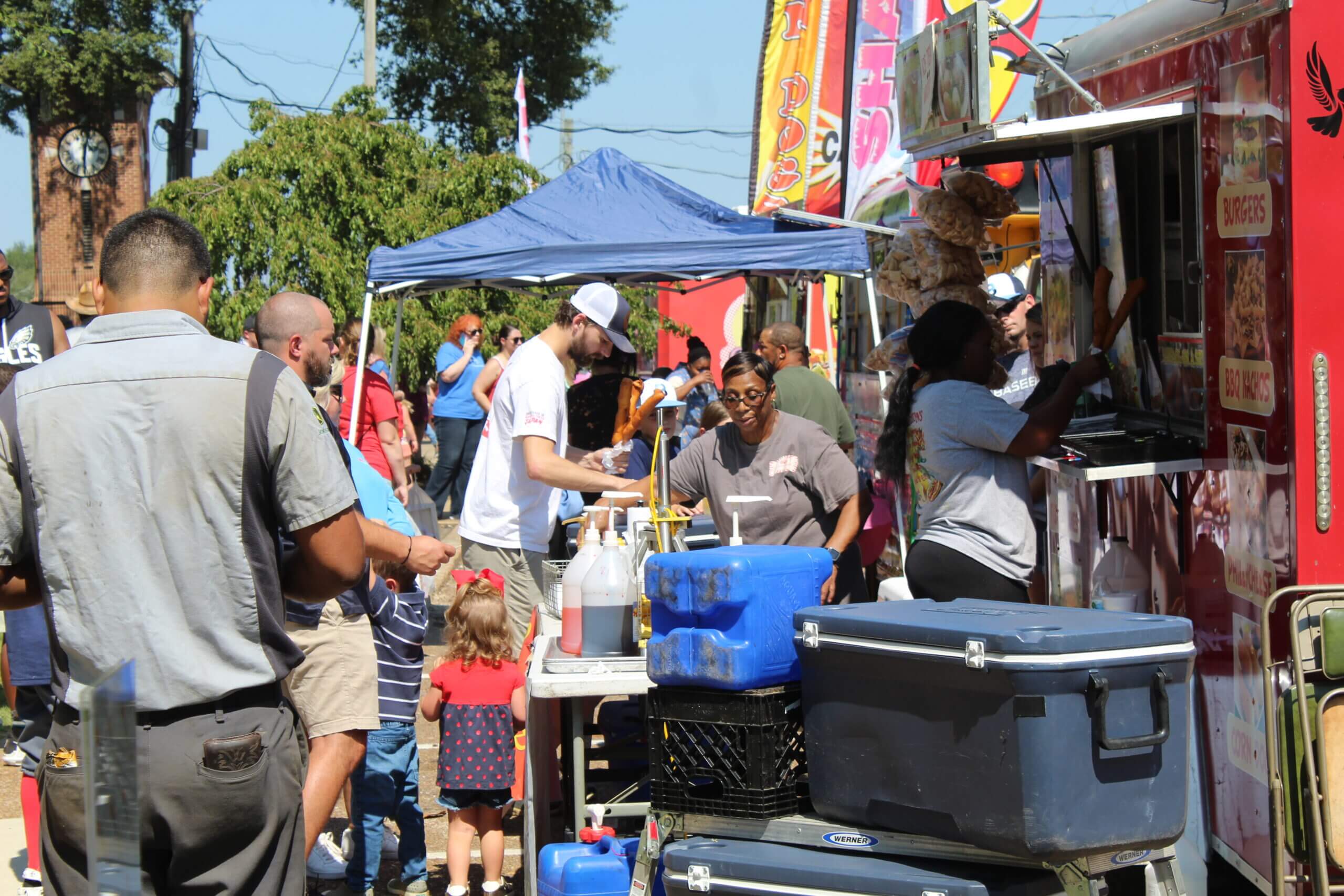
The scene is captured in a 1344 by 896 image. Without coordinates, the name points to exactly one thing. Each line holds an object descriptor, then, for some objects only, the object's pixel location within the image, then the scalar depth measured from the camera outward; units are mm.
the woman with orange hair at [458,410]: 13062
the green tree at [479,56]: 29641
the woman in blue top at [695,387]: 11258
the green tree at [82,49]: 30672
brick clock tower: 33438
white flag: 17797
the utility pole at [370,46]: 20906
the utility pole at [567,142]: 35719
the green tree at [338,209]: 15578
